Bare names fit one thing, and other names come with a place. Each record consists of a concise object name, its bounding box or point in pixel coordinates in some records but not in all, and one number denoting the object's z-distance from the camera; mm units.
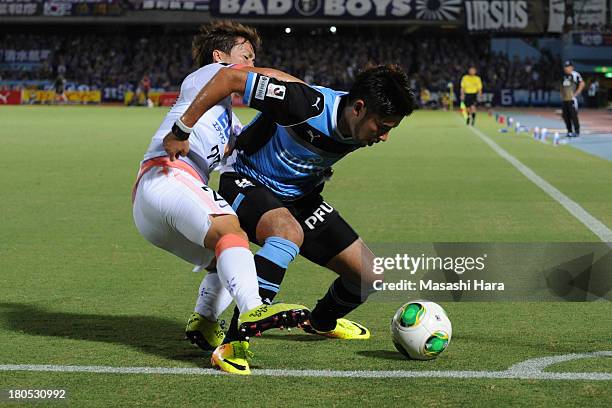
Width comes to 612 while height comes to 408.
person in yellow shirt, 33969
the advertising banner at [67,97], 55406
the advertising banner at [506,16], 57438
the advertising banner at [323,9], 58312
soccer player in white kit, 5086
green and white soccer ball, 5520
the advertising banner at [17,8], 60094
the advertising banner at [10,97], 54938
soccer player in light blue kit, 5324
